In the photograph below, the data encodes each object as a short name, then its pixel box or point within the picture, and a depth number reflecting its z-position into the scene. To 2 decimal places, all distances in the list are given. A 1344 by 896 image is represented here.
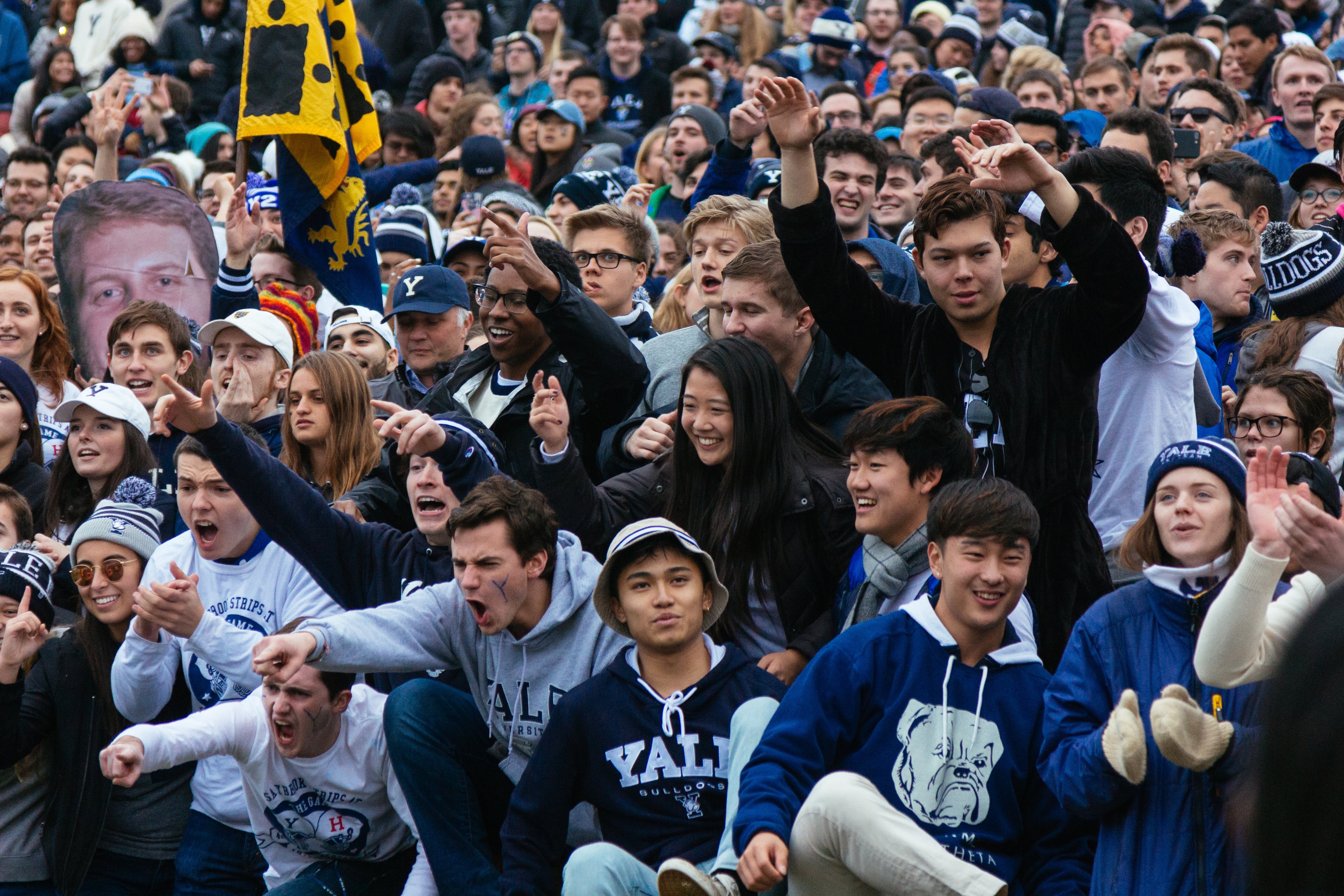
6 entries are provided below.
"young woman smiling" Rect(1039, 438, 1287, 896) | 6.87
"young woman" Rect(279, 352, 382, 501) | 11.52
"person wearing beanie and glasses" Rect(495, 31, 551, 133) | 25.72
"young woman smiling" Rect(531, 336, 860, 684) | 9.01
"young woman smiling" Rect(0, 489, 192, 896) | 10.32
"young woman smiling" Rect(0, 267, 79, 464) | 14.20
